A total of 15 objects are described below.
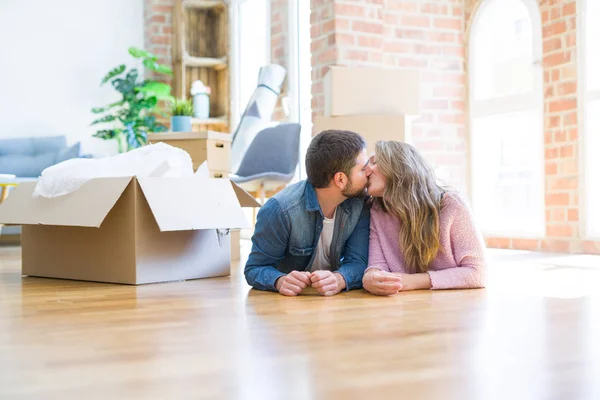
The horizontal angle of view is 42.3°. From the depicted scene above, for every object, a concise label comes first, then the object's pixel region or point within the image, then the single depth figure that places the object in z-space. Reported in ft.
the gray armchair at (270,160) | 17.66
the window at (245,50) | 22.53
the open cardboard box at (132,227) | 9.26
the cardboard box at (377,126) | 13.32
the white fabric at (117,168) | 9.89
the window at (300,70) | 19.81
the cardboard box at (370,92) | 13.41
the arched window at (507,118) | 15.88
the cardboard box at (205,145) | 13.06
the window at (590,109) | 14.44
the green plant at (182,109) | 18.58
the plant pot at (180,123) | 18.01
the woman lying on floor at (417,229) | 8.17
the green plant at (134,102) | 22.00
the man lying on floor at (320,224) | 8.14
